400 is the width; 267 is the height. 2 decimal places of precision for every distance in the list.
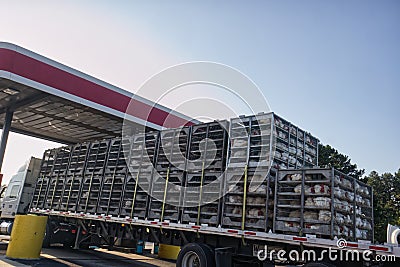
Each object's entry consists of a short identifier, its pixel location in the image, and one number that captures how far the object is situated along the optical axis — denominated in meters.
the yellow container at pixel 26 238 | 10.27
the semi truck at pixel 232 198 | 6.61
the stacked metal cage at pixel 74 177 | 12.20
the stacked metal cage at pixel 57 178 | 13.08
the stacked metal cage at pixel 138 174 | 9.83
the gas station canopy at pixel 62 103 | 13.38
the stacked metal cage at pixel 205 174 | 8.17
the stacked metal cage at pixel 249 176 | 7.38
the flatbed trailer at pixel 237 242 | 6.09
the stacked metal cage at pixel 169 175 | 8.98
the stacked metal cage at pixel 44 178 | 13.91
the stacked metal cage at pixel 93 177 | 11.37
